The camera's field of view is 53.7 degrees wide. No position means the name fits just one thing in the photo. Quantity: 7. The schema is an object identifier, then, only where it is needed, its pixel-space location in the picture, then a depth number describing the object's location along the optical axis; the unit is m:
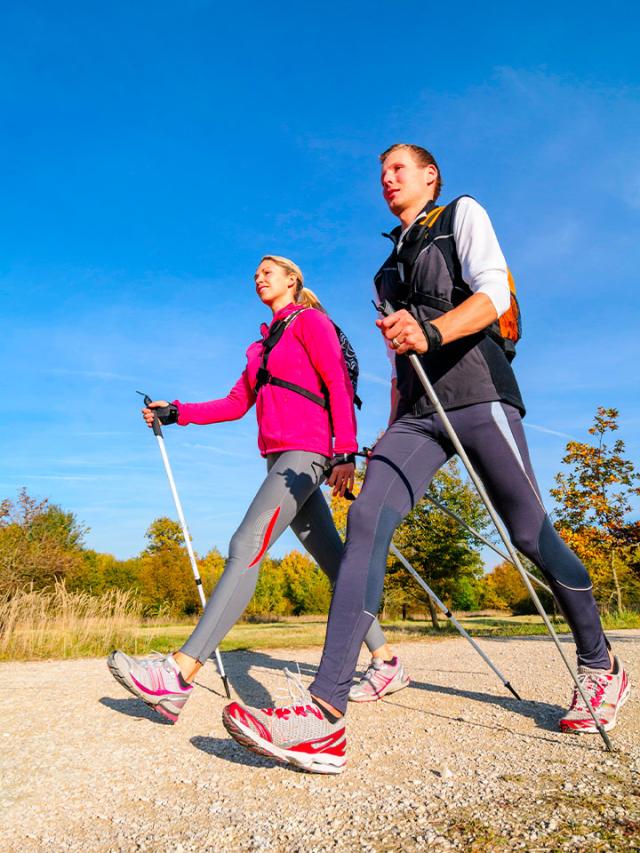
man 2.62
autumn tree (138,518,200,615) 34.83
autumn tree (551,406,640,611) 15.92
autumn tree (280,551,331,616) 35.66
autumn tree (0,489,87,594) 17.75
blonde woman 3.24
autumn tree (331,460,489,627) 20.33
